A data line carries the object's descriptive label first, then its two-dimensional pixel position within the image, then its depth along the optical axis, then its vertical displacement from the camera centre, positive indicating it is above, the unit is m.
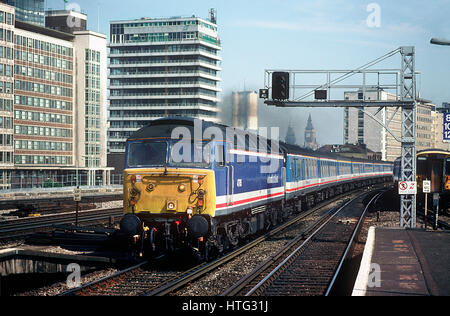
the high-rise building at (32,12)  132.00 +38.23
